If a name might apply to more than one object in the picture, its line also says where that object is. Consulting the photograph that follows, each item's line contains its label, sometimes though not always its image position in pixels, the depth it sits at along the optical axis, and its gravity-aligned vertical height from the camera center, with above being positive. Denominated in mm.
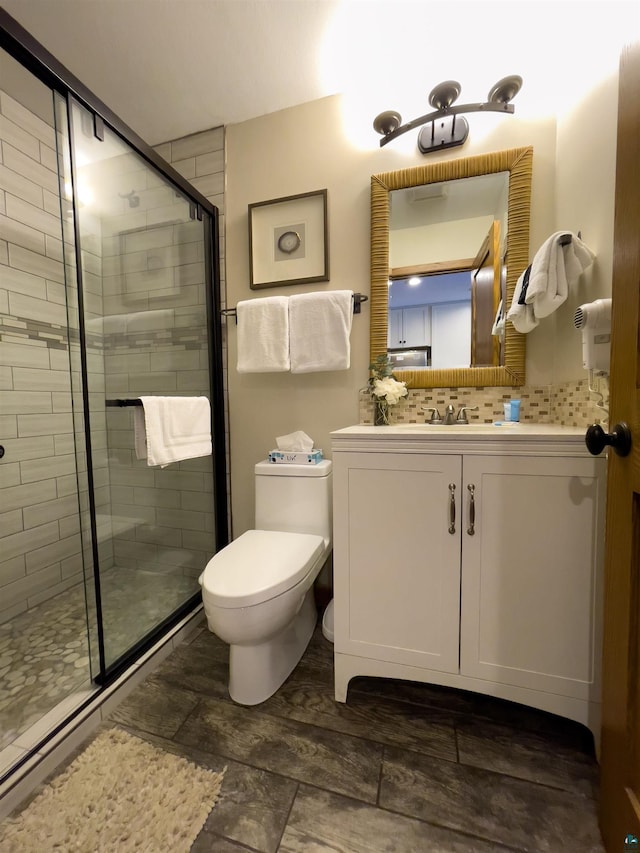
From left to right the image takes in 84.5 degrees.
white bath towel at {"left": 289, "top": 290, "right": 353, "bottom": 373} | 1478 +333
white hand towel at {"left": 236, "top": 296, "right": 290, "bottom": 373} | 1544 +333
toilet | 1043 -525
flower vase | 1495 -23
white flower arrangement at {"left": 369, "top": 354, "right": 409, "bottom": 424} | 1439 +86
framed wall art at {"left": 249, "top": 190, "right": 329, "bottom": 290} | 1627 +795
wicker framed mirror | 1375 +640
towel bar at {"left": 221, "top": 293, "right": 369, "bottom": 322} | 1542 +478
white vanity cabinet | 963 -455
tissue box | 1505 -206
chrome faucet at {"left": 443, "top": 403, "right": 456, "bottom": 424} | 1431 -38
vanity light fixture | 1275 +1126
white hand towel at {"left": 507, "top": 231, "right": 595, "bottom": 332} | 1072 +425
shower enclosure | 1208 +124
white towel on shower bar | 1246 -64
